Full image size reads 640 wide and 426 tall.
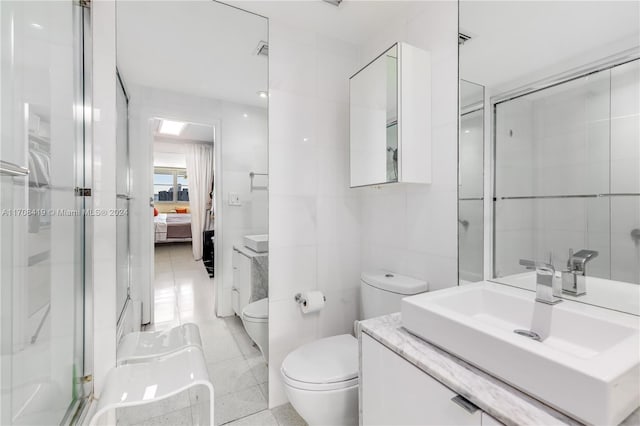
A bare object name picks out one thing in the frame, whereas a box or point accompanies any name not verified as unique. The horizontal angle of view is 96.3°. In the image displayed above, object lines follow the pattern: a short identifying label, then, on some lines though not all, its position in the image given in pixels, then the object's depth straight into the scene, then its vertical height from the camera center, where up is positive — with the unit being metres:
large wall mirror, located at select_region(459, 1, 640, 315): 0.89 +0.25
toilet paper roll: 1.70 -0.54
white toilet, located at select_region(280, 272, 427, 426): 1.22 -0.71
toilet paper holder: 1.73 -0.53
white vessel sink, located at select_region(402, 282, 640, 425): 0.55 -0.34
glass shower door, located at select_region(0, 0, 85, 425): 0.91 +0.00
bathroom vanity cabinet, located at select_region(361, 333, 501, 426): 0.69 -0.52
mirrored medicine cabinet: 1.38 +0.49
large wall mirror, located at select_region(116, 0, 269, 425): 1.45 +0.13
